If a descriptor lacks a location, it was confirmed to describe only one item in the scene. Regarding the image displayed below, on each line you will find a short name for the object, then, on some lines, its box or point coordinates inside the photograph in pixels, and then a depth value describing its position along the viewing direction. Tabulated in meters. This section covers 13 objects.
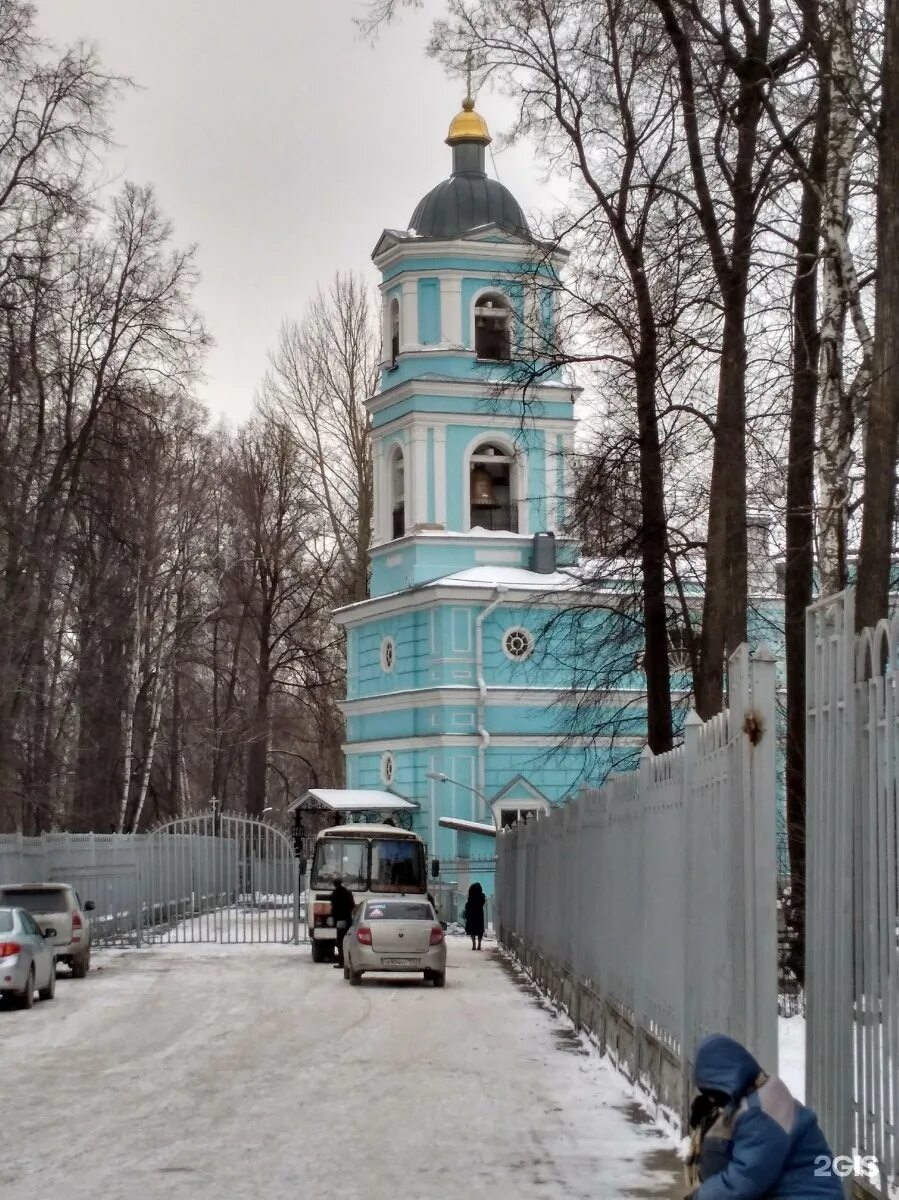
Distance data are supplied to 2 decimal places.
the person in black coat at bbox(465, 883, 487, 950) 41.92
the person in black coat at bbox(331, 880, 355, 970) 35.69
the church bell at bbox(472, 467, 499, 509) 54.91
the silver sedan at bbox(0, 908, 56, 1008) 24.31
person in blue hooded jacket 6.16
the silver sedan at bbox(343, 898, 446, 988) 29.59
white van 38.41
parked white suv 30.66
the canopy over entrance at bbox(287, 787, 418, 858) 51.84
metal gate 43.81
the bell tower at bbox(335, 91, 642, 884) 53.28
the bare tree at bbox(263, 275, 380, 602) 65.56
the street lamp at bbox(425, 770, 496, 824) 51.98
